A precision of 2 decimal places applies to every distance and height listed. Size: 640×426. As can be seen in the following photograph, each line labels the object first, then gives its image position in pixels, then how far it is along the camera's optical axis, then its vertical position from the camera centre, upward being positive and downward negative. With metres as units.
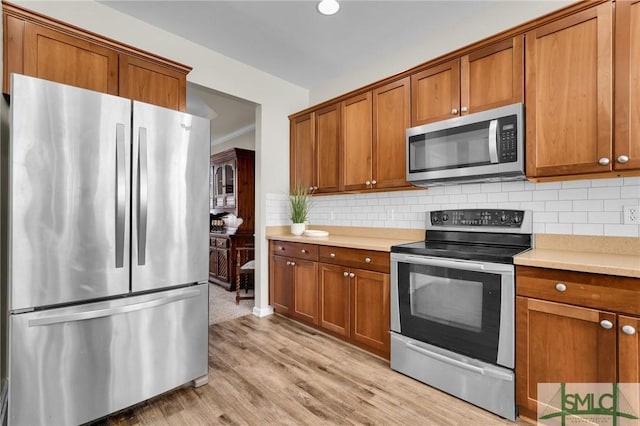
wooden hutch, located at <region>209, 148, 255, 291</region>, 4.88 +0.07
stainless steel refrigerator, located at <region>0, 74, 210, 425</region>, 1.46 -0.22
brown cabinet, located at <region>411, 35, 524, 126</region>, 2.02 +0.95
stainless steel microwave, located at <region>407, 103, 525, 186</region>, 1.98 +0.45
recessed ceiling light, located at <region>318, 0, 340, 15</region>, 2.33 +1.61
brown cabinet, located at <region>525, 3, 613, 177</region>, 1.69 +0.69
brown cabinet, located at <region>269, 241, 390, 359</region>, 2.43 -0.74
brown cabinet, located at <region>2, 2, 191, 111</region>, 1.79 +1.02
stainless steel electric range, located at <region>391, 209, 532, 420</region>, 1.75 -0.63
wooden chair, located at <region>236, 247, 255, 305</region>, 4.04 -0.83
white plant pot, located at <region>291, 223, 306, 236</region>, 3.49 -0.20
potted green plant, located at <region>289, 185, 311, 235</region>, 3.49 -0.01
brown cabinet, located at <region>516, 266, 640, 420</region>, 1.39 -0.60
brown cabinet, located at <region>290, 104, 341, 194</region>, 3.25 +0.70
